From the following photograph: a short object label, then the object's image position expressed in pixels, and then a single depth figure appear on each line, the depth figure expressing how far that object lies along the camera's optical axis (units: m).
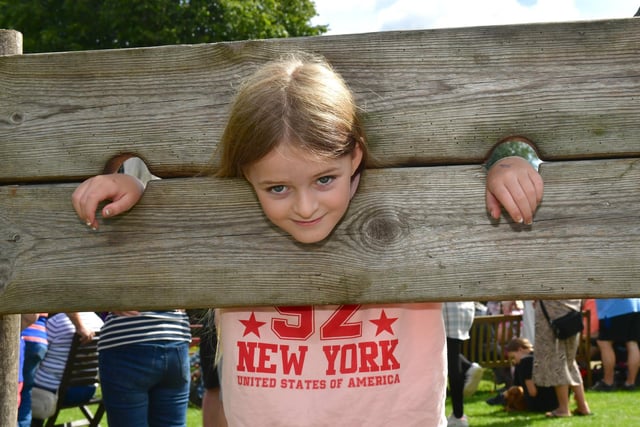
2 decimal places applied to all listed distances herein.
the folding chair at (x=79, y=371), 5.63
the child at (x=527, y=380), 7.53
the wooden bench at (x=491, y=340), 8.39
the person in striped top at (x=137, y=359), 3.89
